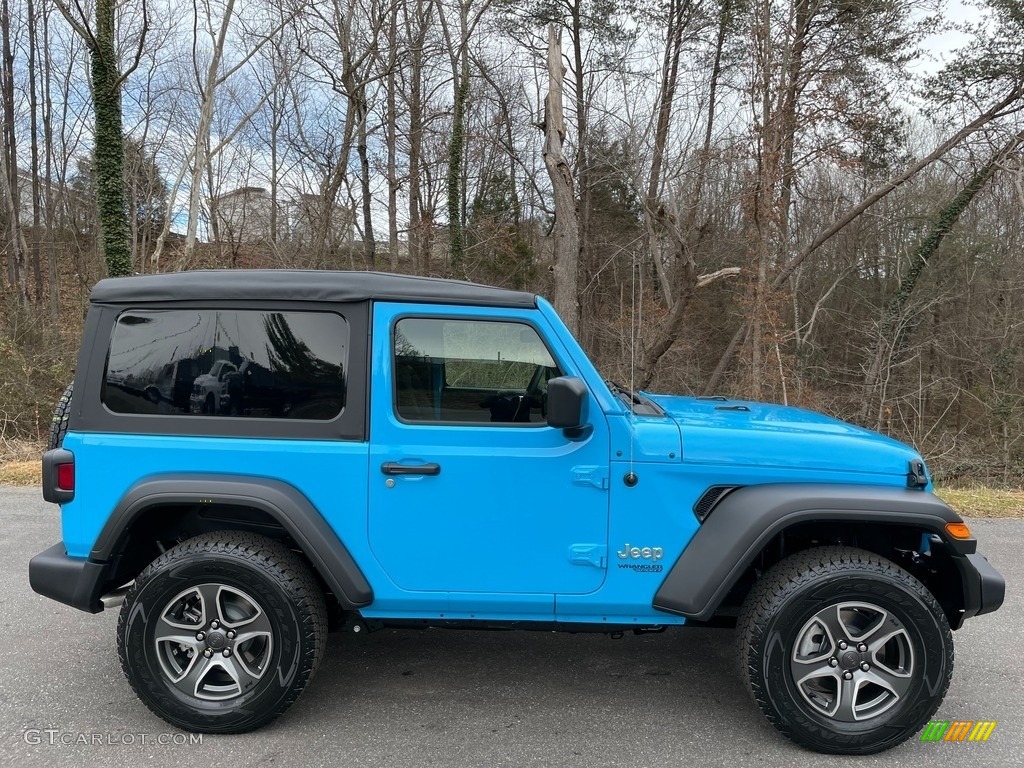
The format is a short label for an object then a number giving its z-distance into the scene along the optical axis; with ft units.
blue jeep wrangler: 8.87
